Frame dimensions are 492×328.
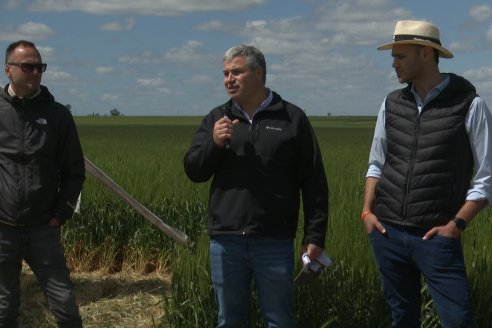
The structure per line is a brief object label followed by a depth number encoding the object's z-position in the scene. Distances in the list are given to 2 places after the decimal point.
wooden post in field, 5.93
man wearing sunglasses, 4.05
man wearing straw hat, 3.49
